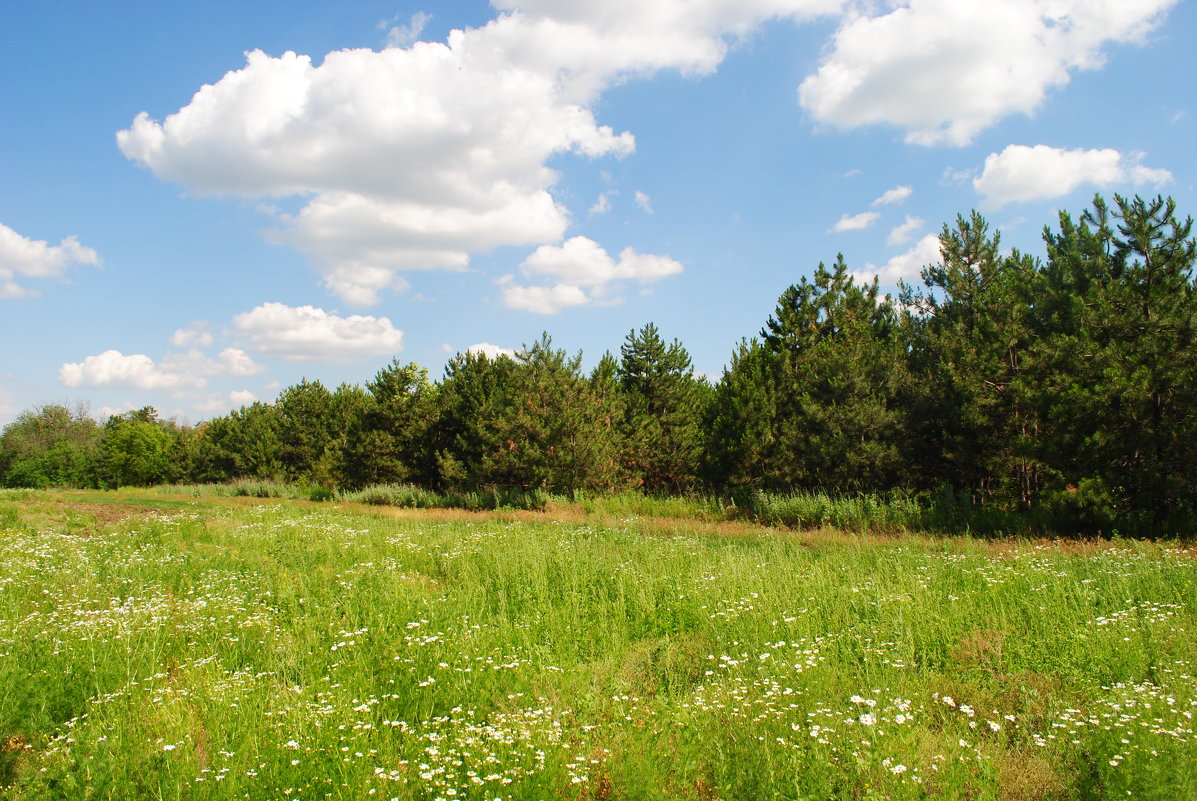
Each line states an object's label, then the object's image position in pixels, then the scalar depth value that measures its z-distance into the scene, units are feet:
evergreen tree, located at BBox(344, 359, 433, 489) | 111.45
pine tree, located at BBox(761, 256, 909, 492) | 62.28
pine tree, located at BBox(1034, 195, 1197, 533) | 42.57
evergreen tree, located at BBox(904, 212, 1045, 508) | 55.77
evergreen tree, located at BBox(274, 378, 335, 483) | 140.56
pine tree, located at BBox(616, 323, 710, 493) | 98.12
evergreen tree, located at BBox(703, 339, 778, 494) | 71.05
